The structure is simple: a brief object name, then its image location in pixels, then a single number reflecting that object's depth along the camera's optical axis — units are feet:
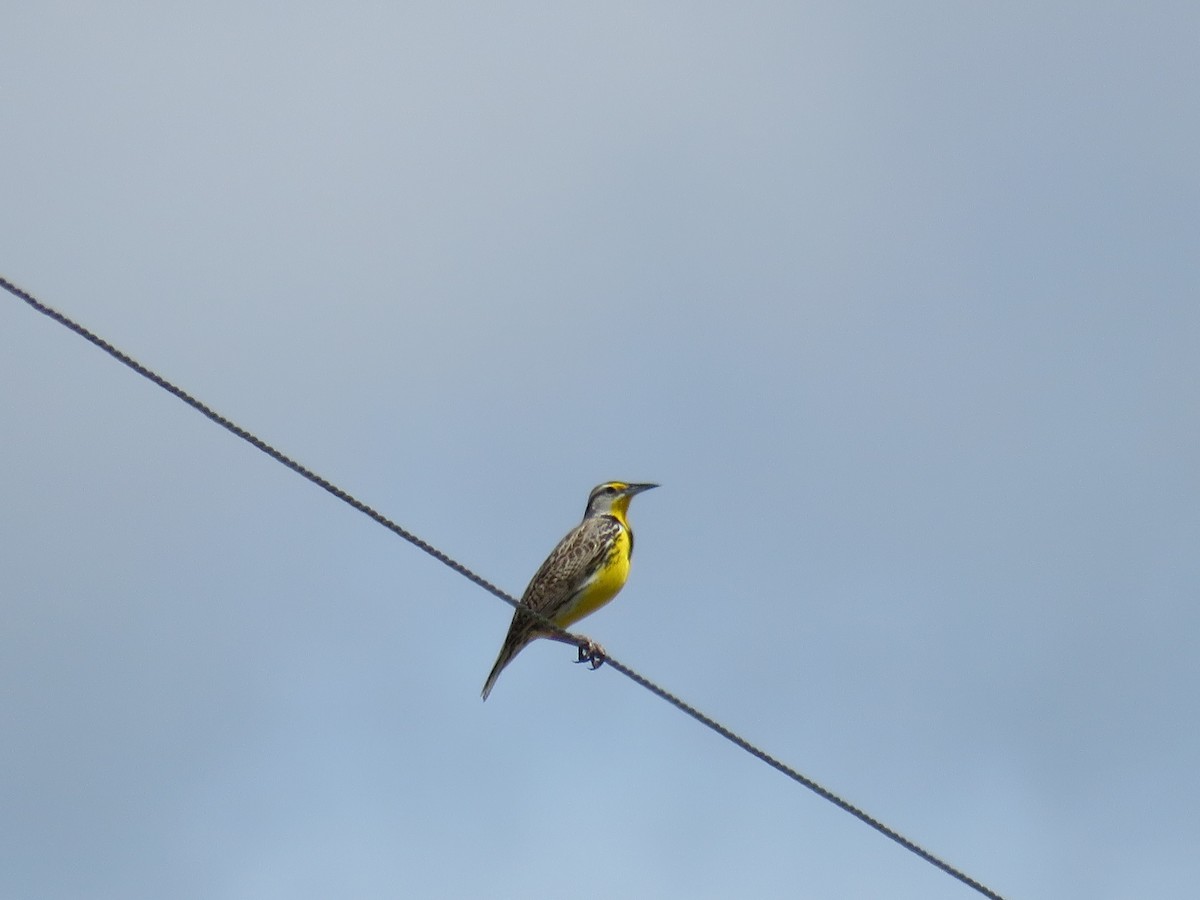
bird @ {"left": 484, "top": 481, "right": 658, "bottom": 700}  62.28
